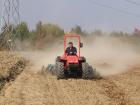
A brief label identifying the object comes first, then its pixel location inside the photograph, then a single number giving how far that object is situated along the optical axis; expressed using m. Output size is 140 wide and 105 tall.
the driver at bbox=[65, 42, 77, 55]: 23.07
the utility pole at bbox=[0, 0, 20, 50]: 47.39
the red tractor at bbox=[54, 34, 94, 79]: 21.72
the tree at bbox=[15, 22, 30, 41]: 79.11
